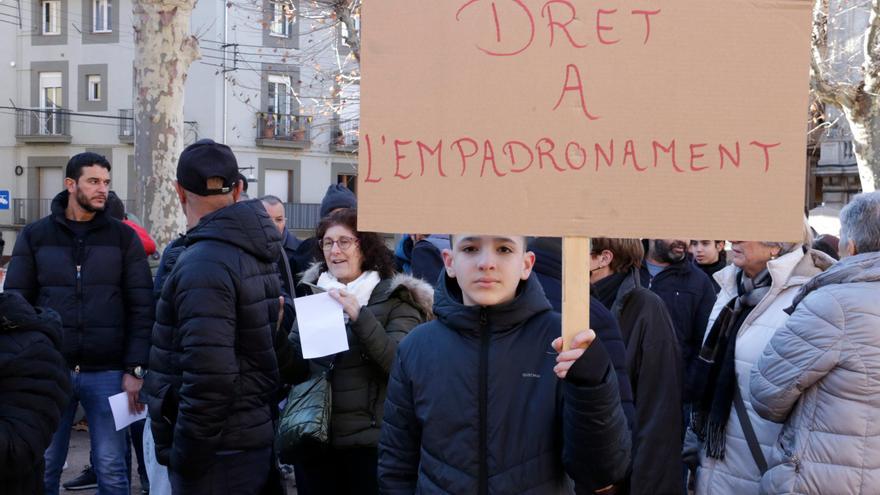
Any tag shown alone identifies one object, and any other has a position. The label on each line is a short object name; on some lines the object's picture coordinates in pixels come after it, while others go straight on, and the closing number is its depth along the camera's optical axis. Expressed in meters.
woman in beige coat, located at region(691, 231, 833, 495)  3.88
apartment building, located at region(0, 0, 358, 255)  35.25
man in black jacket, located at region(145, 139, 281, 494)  3.58
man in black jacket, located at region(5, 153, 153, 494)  5.19
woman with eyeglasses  3.96
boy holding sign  2.49
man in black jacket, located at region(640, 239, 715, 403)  5.90
